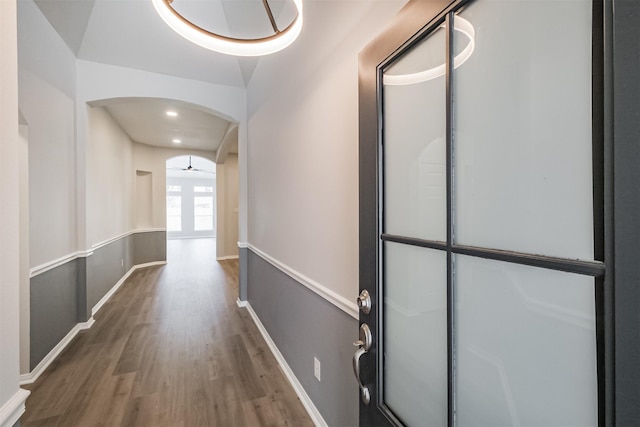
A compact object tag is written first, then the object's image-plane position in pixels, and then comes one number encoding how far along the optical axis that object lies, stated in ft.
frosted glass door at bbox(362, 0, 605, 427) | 1.50
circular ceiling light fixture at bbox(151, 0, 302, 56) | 3.60
